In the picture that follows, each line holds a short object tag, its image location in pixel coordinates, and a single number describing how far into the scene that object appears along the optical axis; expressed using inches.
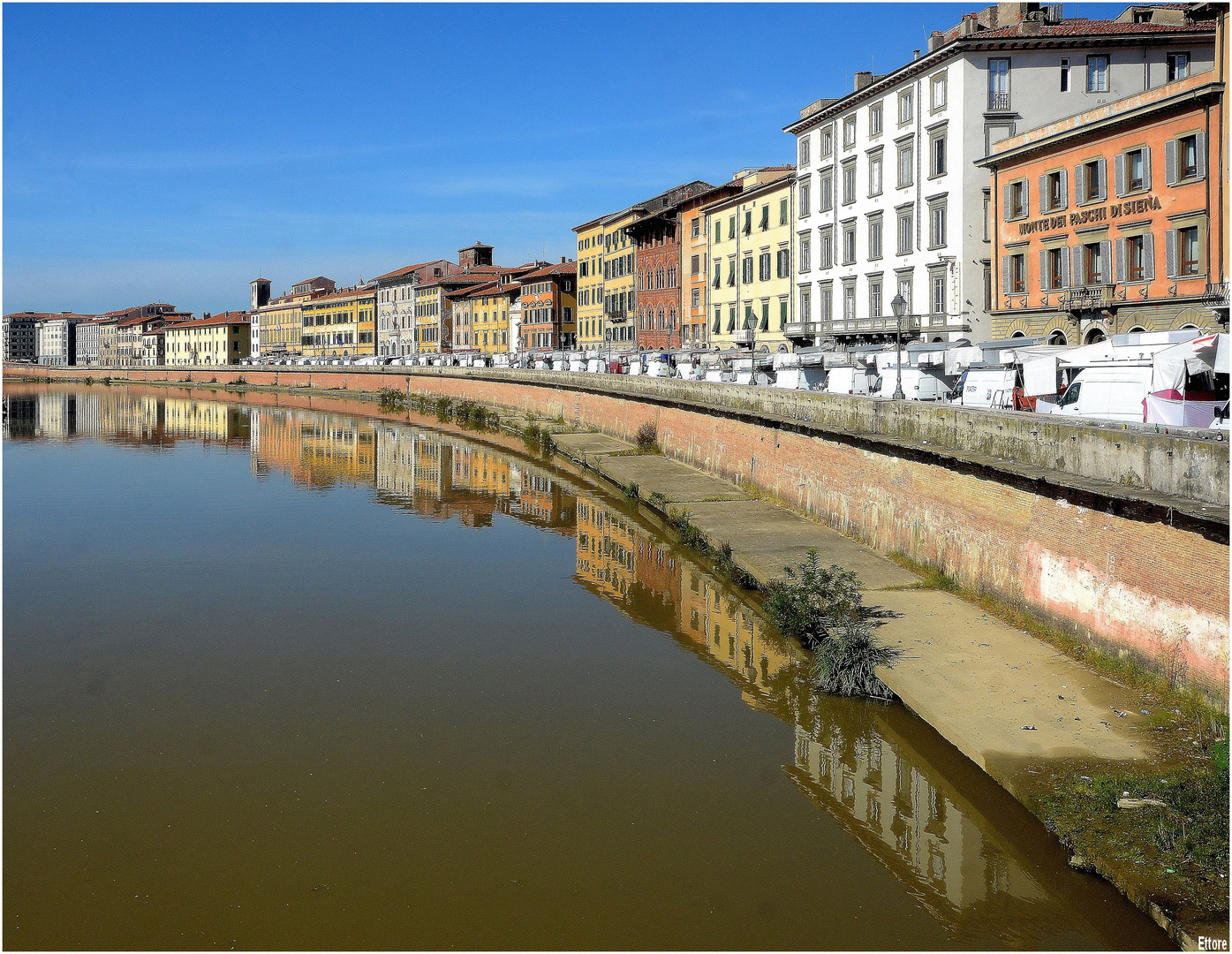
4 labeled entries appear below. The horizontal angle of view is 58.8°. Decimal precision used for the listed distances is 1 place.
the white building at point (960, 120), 1405.0
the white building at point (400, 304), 4315.9
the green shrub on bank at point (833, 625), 493.0
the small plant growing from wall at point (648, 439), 1386.6
